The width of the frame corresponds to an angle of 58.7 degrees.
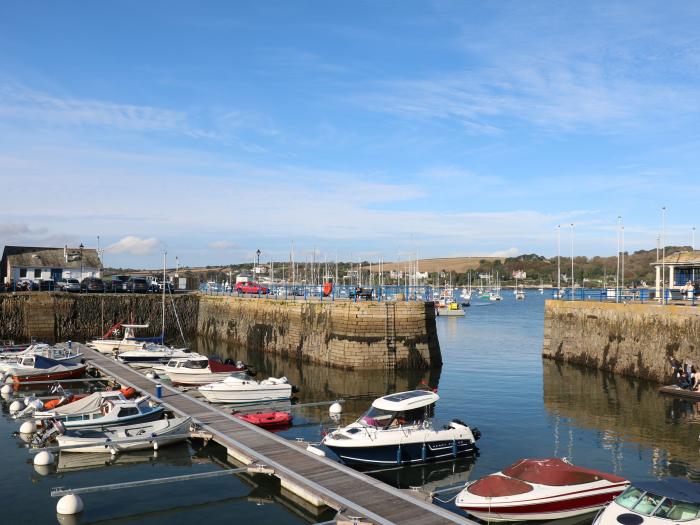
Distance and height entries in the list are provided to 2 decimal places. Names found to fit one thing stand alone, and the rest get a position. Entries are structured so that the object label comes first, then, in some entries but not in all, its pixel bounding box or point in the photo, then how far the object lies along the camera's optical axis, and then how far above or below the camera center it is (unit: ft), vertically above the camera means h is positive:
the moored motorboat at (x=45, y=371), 135.55 -22.75
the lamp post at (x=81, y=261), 296.10 +3.69
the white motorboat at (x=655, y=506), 51.44 -20.17
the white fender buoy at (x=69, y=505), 63.21 -24.07
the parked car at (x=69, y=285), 248.32 -6.64
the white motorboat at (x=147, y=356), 158.20 -22.31
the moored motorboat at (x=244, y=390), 116.67 -23.08
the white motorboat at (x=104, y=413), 90.27 -21.88
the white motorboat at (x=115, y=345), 180.86 -22.11
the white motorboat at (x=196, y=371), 132.57 -21.99
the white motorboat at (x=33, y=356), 138.31 -20.99
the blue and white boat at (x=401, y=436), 81.10 -22.39
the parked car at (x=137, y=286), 271.49 -7.38
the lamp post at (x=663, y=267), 146.41 +0.37
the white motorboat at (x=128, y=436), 84.58 -23.25
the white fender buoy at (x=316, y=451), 79.81 -23.48
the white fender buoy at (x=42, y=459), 79.77 -24.34
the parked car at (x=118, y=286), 264.50 -7.33
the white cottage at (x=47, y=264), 292.40 +2.51
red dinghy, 101.78 -24.74
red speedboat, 63.36 -23.29
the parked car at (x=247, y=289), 267.55 -8.73
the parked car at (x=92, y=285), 253.85 -6.56
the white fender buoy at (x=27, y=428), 93.66 -23.94
